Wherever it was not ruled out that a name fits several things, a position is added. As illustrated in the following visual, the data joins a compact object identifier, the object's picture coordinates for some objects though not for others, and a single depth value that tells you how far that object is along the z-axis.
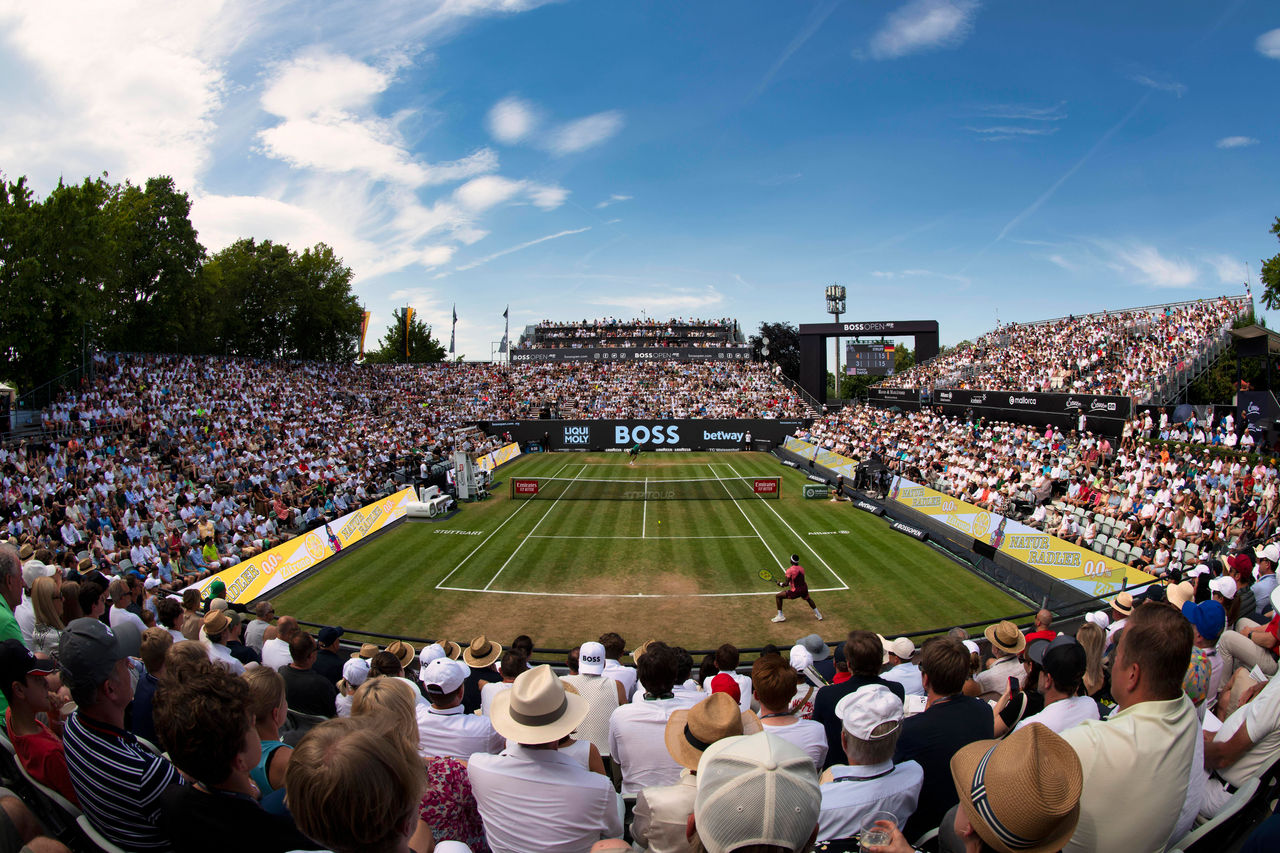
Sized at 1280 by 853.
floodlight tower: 79.31
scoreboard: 74.31
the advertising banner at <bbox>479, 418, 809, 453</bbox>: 55.16
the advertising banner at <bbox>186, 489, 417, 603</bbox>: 18.33
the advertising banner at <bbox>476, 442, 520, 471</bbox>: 39.15
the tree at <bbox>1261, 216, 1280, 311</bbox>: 36.71
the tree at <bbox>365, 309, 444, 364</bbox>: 91.96
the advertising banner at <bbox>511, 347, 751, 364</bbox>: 74.50
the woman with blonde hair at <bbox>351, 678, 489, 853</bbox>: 3.81
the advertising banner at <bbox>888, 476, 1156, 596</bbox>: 16.62
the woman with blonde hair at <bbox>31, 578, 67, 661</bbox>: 6.51
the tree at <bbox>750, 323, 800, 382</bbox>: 113.69
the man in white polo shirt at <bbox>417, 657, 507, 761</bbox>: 5.07
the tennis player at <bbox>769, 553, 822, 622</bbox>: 16.84
